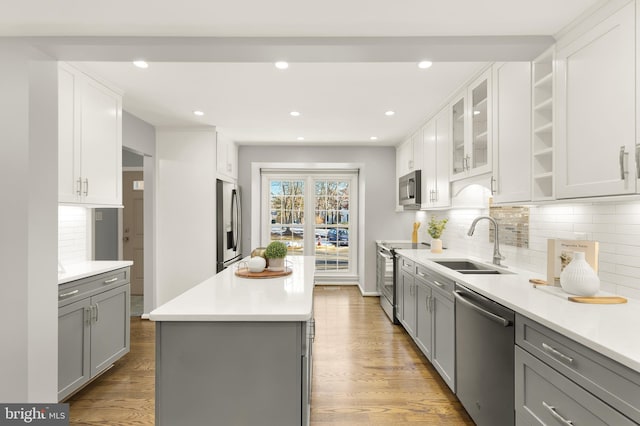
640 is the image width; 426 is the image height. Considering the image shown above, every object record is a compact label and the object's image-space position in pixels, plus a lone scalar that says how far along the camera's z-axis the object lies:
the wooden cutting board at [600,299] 1.62
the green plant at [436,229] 3.79
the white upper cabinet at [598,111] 1.45
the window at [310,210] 6.14
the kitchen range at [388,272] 4.13
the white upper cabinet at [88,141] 2.45
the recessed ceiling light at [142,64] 2.48
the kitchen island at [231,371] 1.51
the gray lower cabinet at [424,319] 2.84
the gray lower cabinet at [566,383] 1.06
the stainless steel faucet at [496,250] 2.72
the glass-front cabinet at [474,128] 2.54
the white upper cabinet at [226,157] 4.52
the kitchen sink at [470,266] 2.69
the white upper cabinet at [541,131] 2.00
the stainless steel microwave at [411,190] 4.18
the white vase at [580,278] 1.67
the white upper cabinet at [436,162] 3.38
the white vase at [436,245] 3.76
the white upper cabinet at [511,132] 2.08
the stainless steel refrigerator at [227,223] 4.40
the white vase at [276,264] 2.46
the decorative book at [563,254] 1.77
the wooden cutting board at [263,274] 2.30
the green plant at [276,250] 2.41
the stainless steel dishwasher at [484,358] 1.67
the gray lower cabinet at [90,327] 2.29
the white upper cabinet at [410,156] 4.25
